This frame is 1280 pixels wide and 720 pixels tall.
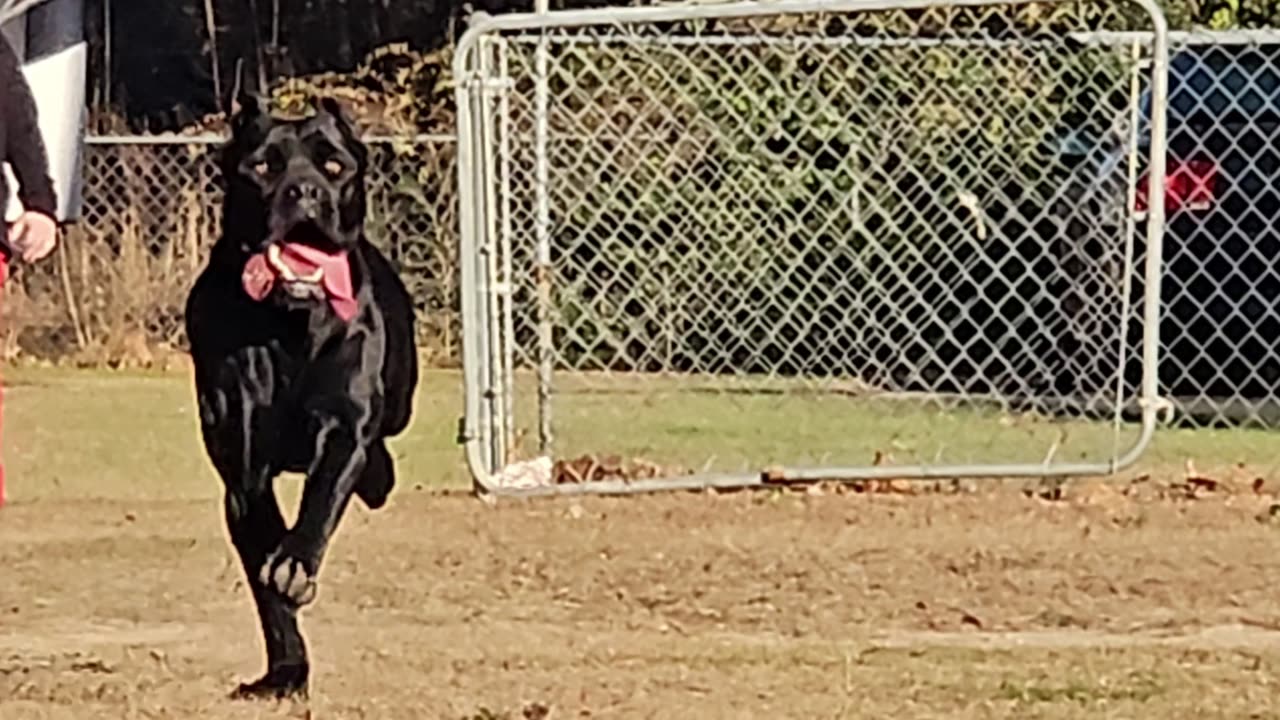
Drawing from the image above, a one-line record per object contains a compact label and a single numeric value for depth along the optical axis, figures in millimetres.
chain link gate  14506
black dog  7253
